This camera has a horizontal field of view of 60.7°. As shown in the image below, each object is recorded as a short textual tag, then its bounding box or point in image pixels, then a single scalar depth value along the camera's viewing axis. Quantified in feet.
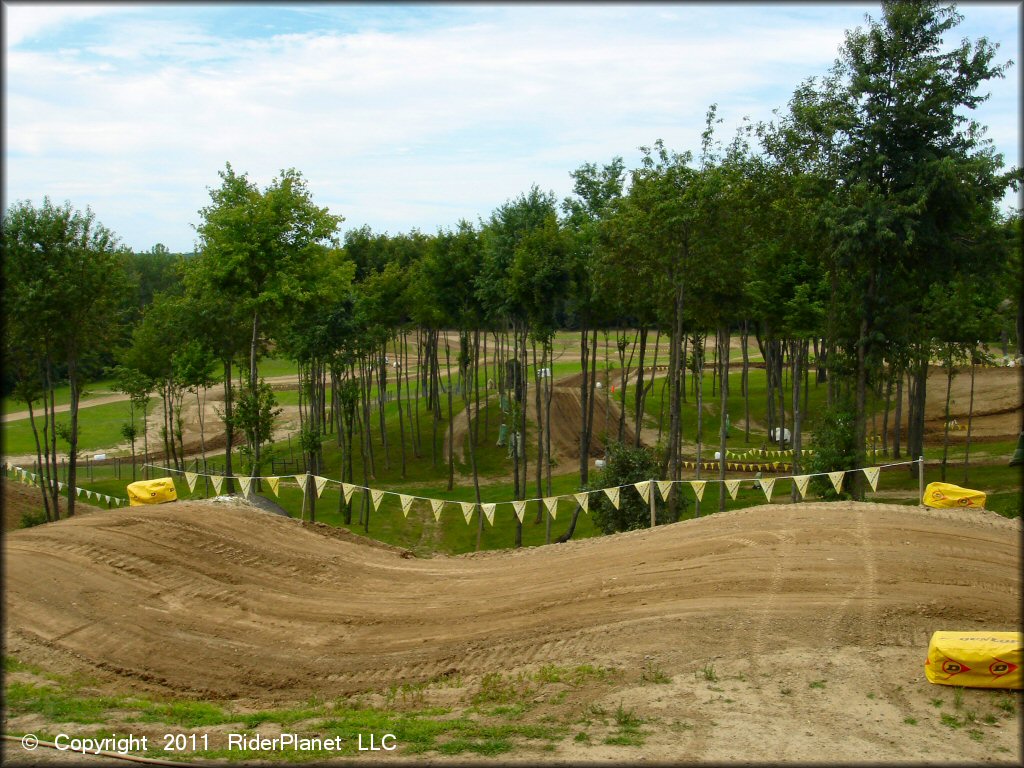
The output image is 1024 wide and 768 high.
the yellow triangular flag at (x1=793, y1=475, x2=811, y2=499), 89.97
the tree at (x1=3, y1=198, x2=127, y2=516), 116.26
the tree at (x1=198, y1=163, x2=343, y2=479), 118.11
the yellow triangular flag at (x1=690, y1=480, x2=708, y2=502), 90.12
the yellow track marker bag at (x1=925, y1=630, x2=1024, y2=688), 50.11
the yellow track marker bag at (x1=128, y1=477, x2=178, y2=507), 102.42
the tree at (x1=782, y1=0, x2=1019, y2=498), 98.48
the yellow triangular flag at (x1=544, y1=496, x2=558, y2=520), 92.26
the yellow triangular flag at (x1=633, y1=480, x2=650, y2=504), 88.31
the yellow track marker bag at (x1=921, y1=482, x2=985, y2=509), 81.51
